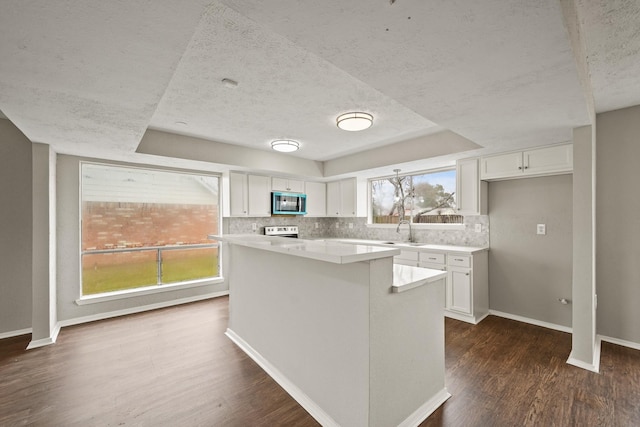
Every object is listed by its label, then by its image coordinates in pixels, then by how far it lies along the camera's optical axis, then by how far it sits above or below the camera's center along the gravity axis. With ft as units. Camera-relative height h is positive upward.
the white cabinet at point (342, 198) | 18.21 +0.99
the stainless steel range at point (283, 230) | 17.20 -1.15
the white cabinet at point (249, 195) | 15.29 +1.02
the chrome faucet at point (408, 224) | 15.85 -0.67
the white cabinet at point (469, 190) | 12.48 +1.01
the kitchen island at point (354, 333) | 5.29 -2.68
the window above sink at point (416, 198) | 14.58 +0.81
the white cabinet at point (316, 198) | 18.85 +1.00
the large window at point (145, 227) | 12.75 -0.72
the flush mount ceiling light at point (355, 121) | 9.68 +3.21
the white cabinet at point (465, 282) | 11.81 -3.07
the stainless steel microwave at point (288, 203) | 16.70 +0.57
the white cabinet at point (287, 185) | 16.96 +1.74
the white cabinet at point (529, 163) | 10.19 +1.93
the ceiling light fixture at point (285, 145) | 12.46 +3.05
